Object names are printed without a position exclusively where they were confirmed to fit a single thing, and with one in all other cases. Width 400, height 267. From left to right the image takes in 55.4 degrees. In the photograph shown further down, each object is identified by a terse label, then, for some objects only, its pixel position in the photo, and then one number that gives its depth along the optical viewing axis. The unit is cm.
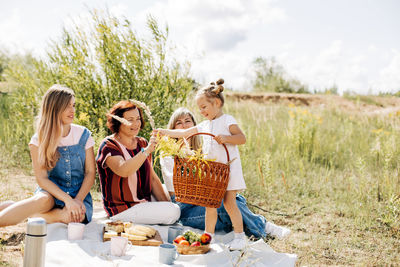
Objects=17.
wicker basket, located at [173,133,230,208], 310
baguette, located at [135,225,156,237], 343
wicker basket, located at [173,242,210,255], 315
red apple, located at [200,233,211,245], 323
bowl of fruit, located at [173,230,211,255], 316
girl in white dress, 344
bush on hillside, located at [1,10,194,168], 561
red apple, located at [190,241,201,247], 316
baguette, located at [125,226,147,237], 339
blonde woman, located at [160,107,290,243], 396
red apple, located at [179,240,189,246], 317
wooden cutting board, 335
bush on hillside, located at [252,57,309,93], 1964
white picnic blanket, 290
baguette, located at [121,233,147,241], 336
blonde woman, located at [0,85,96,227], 355
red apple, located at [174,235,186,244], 324
